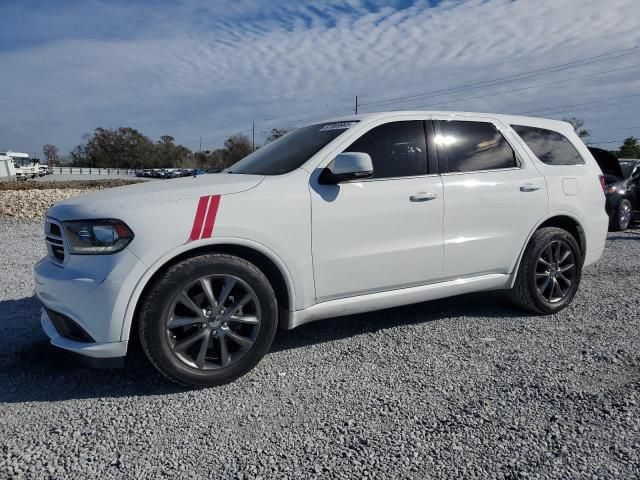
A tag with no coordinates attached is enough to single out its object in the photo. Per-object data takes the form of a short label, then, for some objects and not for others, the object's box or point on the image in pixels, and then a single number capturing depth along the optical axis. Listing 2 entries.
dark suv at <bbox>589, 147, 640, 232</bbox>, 10.55
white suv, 2.81
